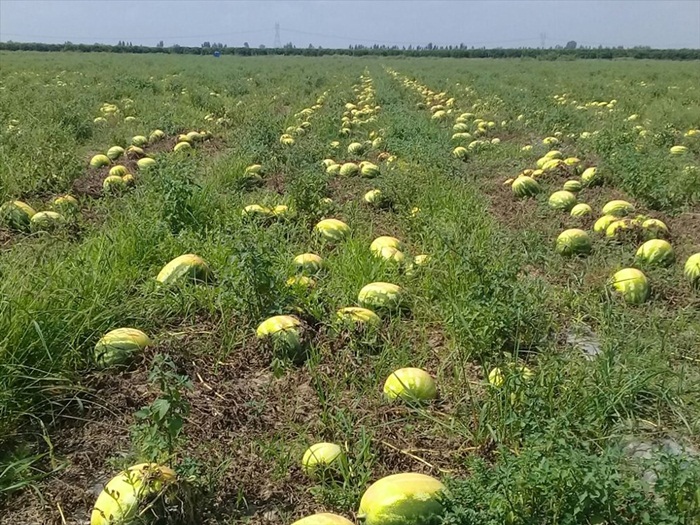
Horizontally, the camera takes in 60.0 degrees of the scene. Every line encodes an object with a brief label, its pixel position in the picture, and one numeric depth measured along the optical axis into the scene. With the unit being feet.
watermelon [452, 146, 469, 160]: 28.27
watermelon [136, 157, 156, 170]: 23.42
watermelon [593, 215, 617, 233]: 16.65
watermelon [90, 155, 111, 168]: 25.11
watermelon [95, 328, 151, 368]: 10.01
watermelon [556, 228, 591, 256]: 15.60
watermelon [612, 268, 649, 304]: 12.80
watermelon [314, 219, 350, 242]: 16.11
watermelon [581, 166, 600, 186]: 21.90
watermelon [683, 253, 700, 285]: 13.59
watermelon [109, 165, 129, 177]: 22.47
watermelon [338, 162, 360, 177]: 24.20
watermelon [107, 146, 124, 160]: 26.99
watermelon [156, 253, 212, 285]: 12.58
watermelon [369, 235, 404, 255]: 14.93
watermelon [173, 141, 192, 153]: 28.81
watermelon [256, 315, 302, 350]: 10.69
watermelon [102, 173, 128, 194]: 20.68
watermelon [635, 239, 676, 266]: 14.49
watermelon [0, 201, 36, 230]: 16.21
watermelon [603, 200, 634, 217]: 17.81
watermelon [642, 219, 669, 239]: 15.96
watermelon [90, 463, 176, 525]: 6.75
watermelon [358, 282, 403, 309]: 12.17
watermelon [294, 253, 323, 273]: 13.54
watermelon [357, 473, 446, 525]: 6.73
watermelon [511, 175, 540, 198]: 21.18
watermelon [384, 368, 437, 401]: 9.46
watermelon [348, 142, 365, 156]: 29.35
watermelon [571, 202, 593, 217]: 18.29
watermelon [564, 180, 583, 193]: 21.17
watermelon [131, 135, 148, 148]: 30.96
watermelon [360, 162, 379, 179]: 23.79
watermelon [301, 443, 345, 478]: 7.89
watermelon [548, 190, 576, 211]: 19.26
